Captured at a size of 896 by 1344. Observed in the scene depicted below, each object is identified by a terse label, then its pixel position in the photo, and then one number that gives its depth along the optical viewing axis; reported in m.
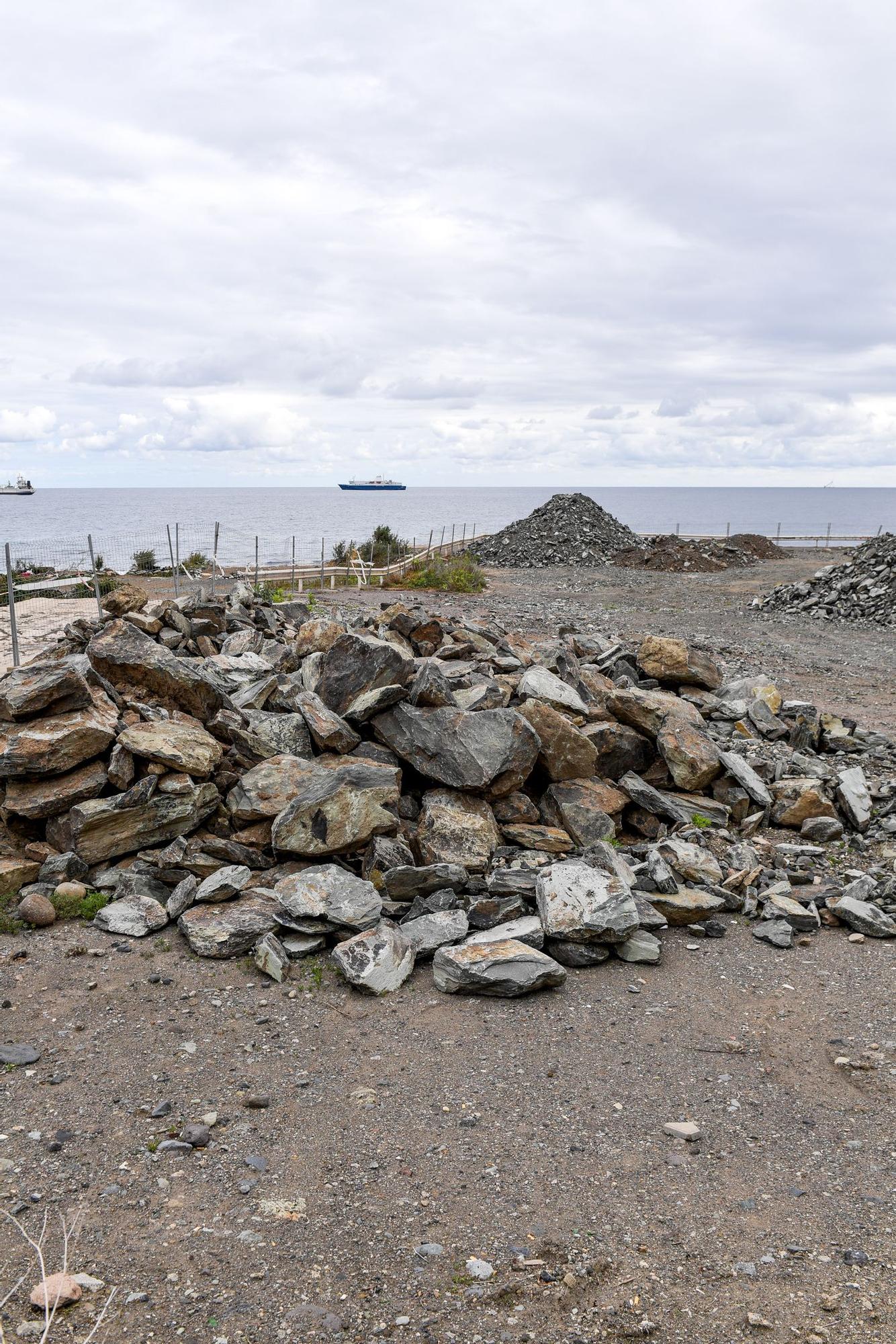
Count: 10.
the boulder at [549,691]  10.25
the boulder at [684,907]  7.56
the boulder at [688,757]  9.91
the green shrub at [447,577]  34.34
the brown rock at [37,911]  7.05
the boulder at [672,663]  13.28
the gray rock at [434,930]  6.82
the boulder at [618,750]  9.93
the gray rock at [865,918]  7.54
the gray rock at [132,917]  7.04
